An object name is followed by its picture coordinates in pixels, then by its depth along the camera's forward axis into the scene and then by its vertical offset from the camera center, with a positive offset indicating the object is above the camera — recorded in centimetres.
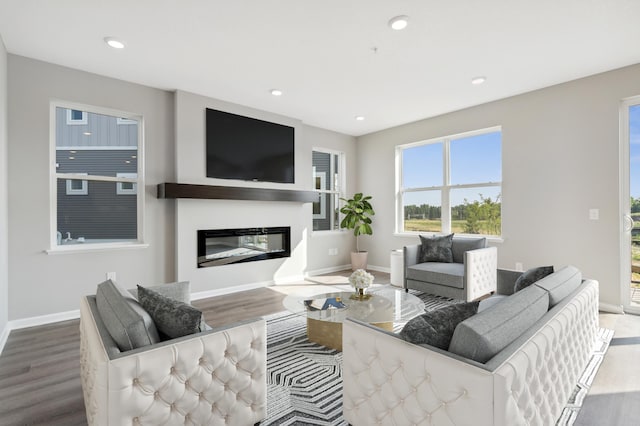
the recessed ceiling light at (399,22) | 266 +159
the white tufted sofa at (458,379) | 113 -68
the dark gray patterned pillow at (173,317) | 155 -51
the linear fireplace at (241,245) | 452 -49
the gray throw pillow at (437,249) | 455 -53
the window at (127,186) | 405 +33
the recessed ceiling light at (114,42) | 300 +159
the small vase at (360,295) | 305 -79
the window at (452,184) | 486 +47
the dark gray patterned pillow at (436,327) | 138 -50
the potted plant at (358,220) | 620 -14
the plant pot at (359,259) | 620 -89
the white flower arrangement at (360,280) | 304 -63
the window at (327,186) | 625 +52
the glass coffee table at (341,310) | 260 -83
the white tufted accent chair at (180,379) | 125 -72
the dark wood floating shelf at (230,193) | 406 +28
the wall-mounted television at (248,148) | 459 +97
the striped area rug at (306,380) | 187 -115
